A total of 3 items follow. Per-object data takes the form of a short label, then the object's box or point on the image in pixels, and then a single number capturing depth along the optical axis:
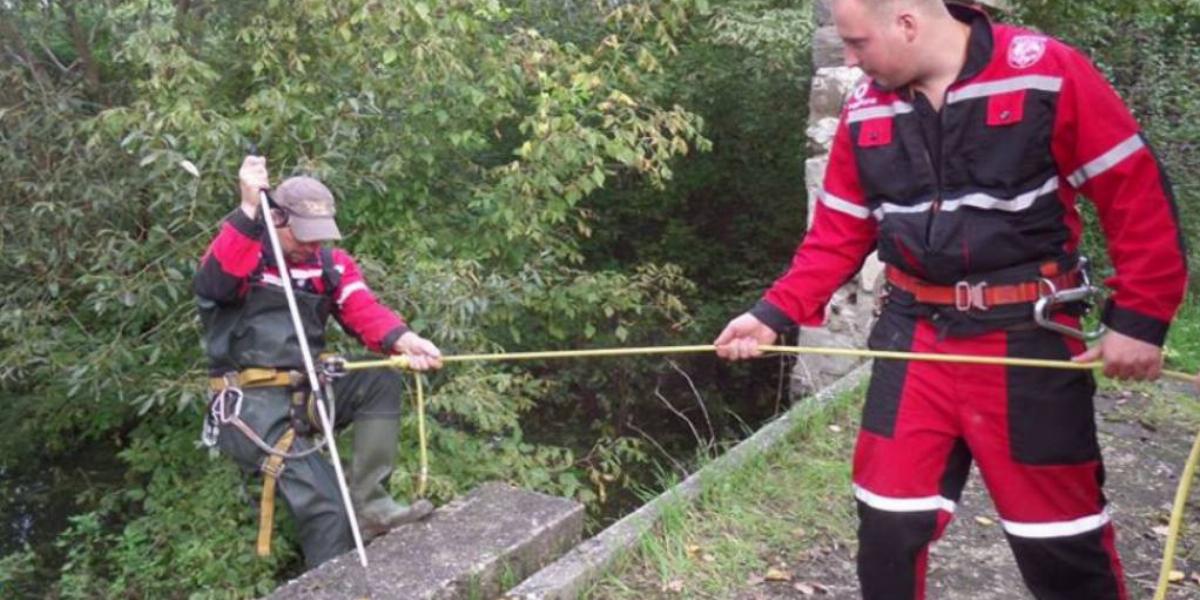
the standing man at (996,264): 2.69
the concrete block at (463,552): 3.81
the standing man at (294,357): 4.62
